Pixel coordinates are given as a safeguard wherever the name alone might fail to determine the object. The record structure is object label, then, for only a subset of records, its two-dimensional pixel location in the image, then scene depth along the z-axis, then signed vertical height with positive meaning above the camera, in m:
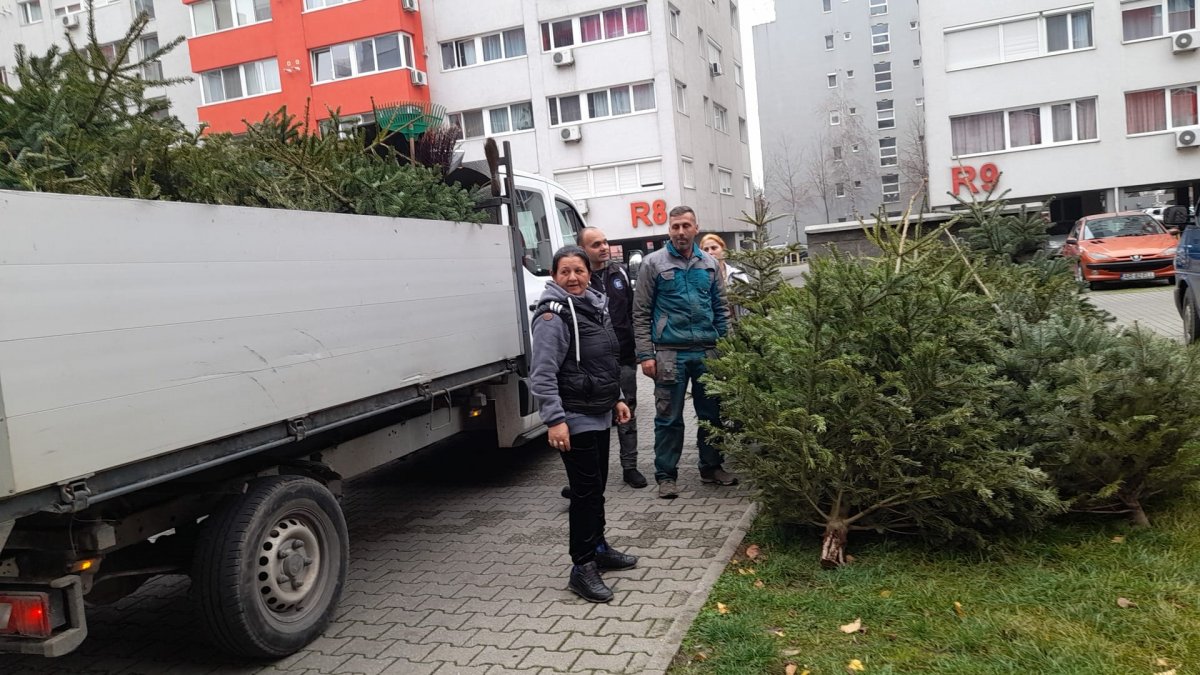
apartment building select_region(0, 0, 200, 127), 34.62 +12.10
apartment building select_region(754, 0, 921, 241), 61.50 +9.70
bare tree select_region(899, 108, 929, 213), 52.66 +5.01
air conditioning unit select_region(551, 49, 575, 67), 29.61 +7.16
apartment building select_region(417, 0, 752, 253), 29.41 +6.00
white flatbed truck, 2.66 -0.37
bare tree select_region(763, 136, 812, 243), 61.62 +4.89
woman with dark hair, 4.17 -0.60
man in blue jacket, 5.80 -0.50
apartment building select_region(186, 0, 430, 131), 30.22 +8.67
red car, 16.78 -0.81
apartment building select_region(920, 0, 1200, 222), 26.19 +3.68
